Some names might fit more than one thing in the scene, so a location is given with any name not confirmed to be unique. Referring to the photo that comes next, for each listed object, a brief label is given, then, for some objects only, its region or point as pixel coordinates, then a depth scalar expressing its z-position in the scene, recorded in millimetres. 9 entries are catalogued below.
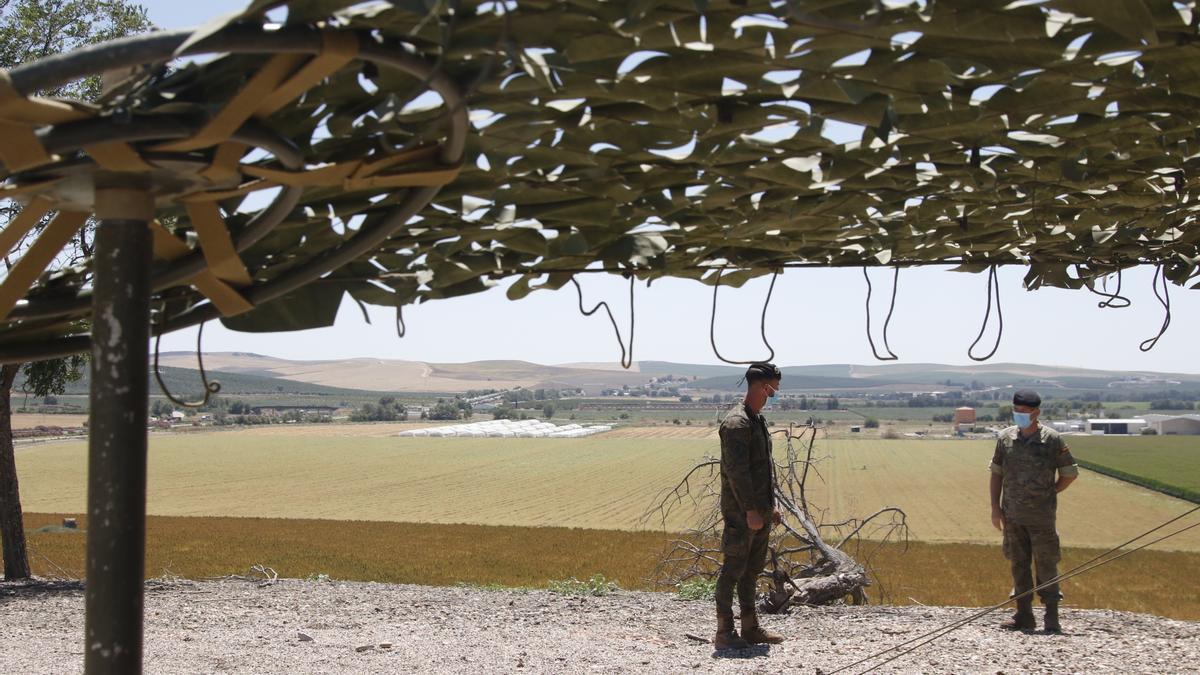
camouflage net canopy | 2072
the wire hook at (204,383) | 3150
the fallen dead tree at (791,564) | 9047
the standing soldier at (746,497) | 6336
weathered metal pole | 2342
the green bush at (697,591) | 9250
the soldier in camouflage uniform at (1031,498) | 7102
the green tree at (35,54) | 10938
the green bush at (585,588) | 9508
